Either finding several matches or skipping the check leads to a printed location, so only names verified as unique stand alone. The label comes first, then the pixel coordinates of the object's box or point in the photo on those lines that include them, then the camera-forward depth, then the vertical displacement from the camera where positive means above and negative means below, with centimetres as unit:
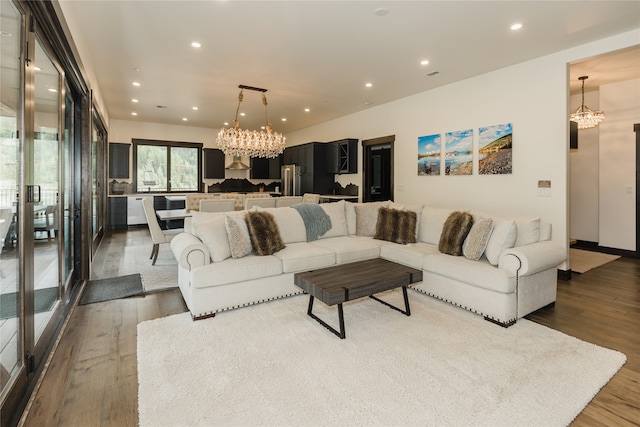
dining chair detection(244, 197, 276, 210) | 514 +11
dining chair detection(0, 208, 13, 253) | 170 -7
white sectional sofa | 296 -59
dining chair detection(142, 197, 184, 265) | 479 -33
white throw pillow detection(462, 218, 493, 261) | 334 -32
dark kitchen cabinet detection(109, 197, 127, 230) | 854 -10
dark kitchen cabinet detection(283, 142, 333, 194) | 834 +103
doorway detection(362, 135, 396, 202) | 688 +86
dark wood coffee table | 260 -63
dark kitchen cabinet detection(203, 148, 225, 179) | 991 +142
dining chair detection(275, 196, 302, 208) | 560 +14
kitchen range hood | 936 +126
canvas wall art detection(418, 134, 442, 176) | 570 +98
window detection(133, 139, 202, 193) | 918 +129
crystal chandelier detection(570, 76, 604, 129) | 514 +146
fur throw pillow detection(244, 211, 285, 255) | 356 -27
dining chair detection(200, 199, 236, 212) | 491 +6
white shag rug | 179 -109
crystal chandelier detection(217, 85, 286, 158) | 594 +128
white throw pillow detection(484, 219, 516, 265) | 319 -31
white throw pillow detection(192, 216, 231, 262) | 330 -29
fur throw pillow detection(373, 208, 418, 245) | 425 -24
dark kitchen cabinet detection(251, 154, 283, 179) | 1059 +138
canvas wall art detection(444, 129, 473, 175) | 520 +93
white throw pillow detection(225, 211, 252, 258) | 342 -30
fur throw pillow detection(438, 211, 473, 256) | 354 -27
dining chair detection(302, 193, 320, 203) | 668 +23
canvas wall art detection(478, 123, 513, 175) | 471 +89
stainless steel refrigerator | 896 +83
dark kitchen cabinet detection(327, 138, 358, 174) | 759 +128
